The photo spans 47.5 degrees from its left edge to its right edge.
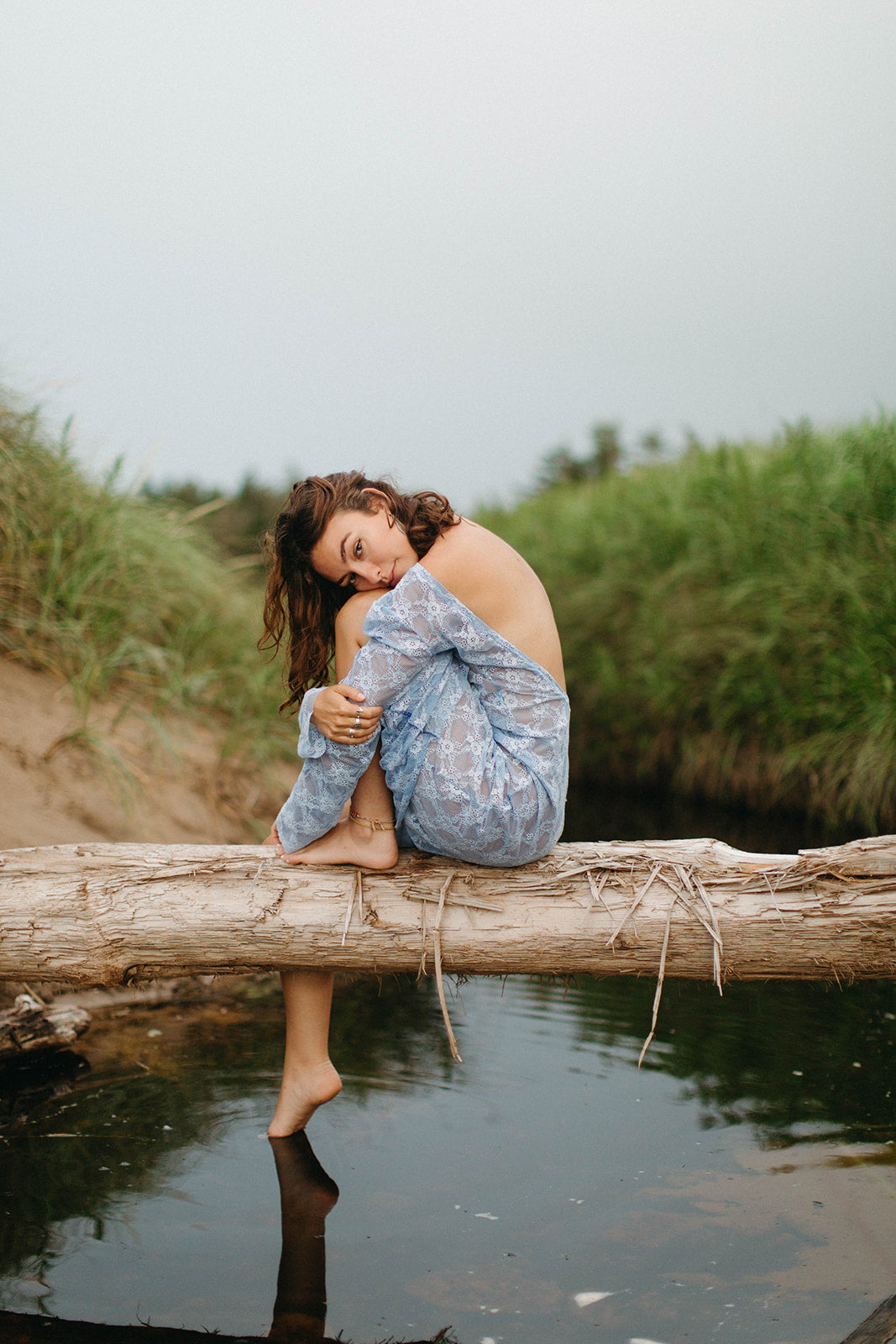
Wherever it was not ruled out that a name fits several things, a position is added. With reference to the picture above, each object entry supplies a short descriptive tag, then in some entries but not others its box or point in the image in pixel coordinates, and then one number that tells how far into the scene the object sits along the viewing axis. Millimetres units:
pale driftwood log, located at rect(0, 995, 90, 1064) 2668
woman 2023
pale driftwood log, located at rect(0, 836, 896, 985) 2023
